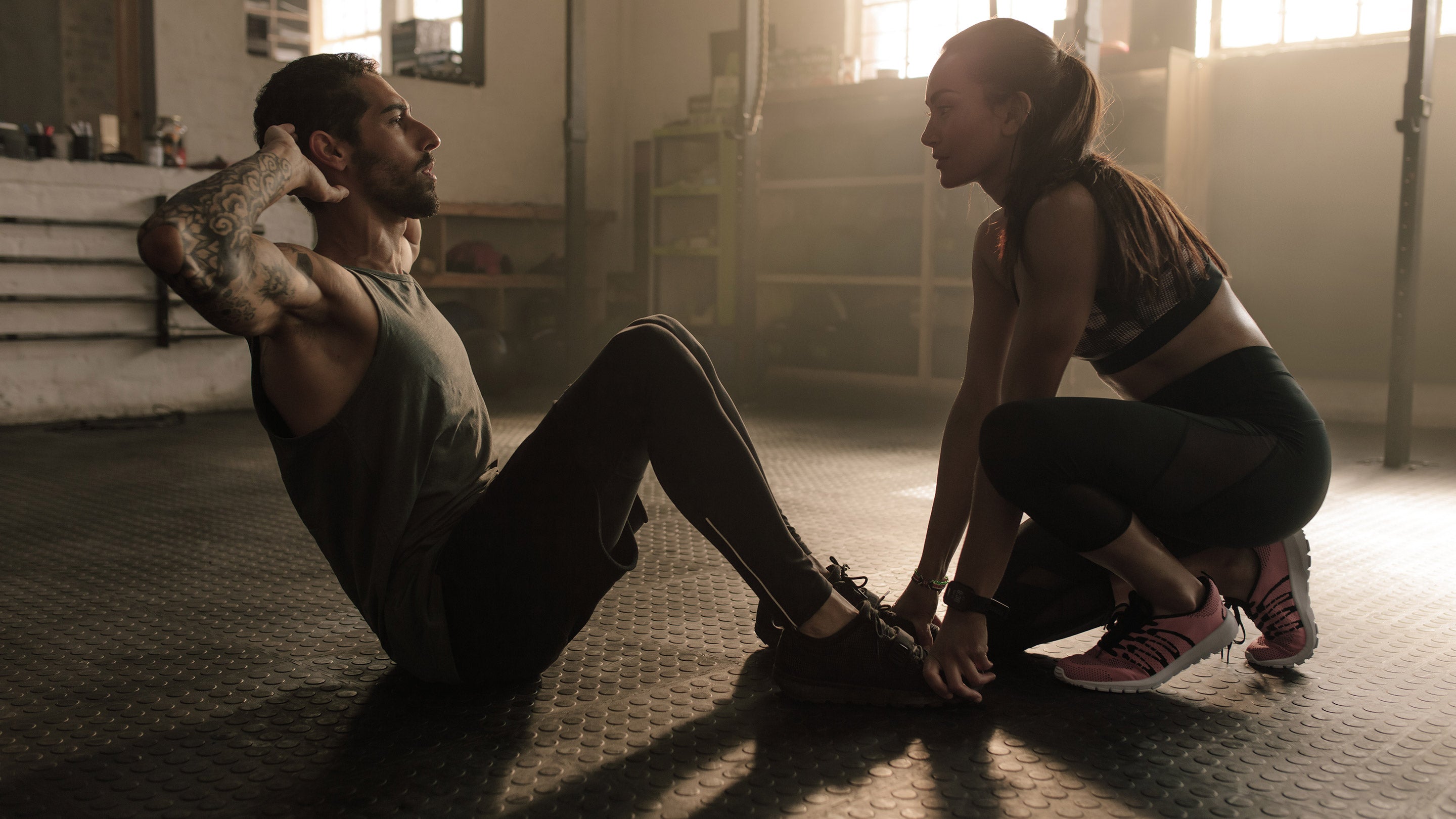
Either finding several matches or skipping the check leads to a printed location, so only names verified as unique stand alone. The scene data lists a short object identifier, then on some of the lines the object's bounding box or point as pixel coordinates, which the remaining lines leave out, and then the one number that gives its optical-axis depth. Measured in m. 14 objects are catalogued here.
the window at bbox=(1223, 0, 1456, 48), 5.24
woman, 1.48
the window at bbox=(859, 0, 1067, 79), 6.65
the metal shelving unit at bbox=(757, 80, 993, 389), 6.12
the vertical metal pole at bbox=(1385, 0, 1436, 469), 3.78
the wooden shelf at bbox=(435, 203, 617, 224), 6.86
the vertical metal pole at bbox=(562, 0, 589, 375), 5.39
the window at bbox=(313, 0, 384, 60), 8.59
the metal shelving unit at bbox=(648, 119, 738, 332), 7.03
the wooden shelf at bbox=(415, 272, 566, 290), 6.65
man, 1.39
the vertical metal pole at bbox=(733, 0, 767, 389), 4.91
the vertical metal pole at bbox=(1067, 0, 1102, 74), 3.99
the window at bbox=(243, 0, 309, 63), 8.06
